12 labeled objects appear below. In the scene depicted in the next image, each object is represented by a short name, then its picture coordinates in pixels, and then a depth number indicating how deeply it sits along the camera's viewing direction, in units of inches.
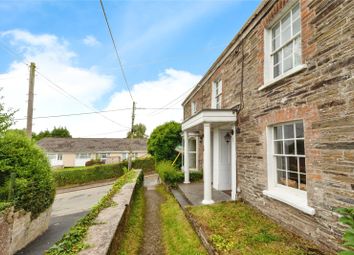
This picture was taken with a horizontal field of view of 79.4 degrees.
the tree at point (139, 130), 2789.6
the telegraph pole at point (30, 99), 530.9
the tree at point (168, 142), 746.8
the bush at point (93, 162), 1486.2
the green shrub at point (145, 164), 1198.3
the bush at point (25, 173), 295.9
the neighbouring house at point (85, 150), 1656.0
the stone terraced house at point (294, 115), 146.6
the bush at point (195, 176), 479.4
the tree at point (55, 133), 2608.3
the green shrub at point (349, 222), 84.0
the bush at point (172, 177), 458.6
